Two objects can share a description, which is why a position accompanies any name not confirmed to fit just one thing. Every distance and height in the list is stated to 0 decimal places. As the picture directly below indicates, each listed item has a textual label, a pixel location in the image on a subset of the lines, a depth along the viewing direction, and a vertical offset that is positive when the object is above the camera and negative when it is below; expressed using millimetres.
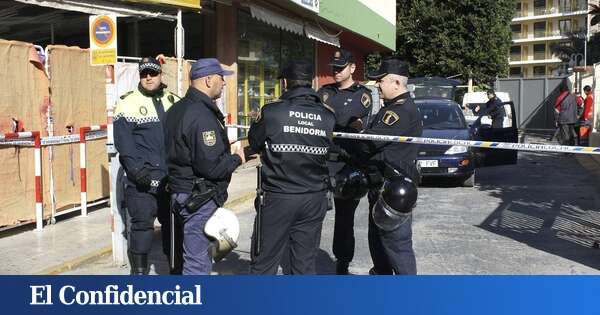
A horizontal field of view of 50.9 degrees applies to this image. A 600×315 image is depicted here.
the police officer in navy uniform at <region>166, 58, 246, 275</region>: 4105 -273
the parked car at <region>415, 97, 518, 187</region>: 11094 -538
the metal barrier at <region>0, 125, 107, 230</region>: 7293 -300
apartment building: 86375 +12389
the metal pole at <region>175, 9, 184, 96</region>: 9619 +1064
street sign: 6078 +760
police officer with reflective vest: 5113 -277
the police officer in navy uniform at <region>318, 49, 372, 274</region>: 5348 +40
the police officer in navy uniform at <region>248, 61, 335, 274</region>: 4074 -332
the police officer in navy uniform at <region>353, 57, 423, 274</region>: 4449 -338
